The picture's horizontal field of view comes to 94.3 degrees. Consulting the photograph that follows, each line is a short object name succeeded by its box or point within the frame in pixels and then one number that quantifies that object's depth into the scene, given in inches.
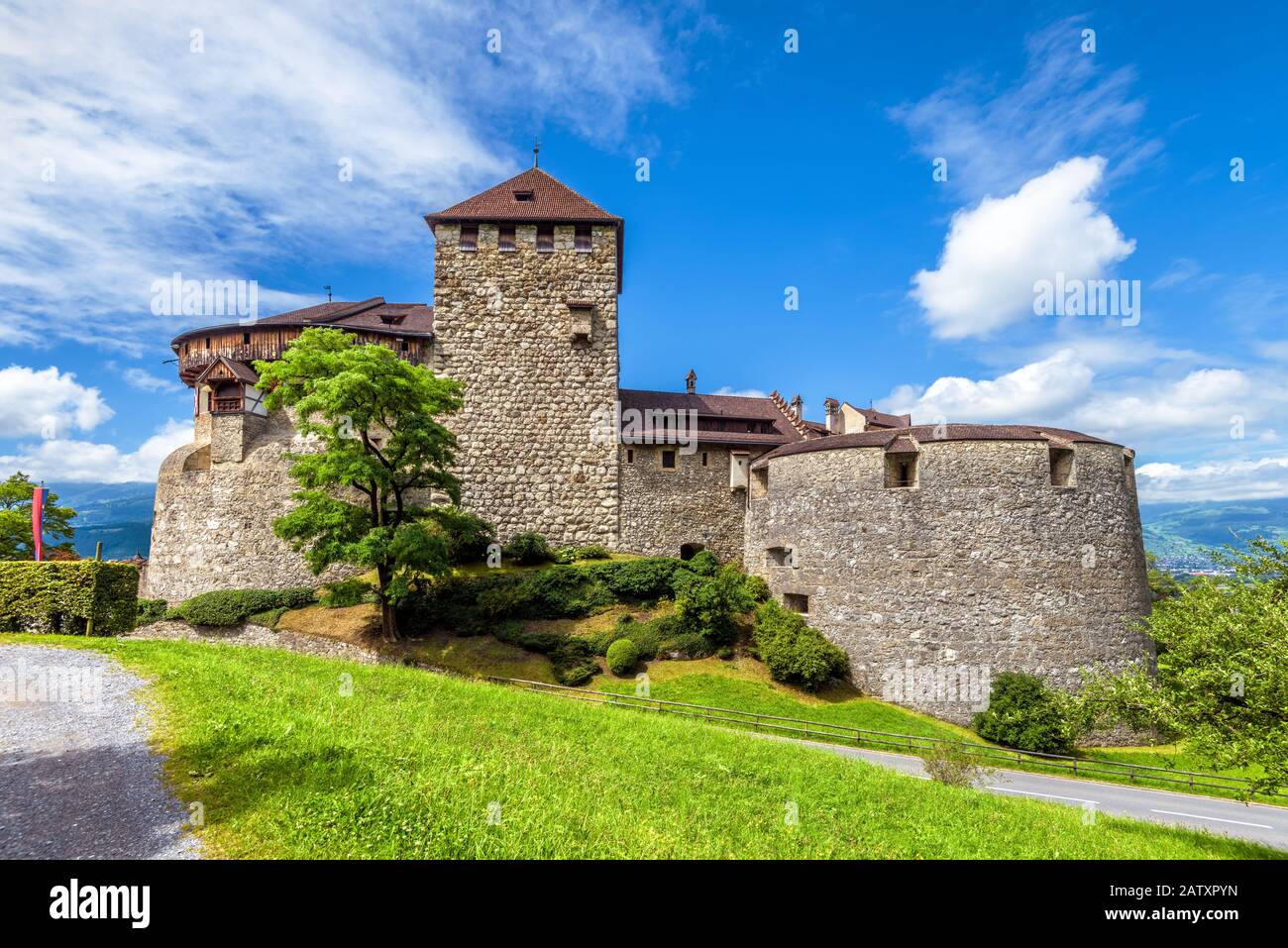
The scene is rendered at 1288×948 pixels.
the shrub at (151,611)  1035.9
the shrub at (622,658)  911.7
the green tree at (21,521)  1153.4
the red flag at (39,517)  796.6
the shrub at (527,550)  1128.2
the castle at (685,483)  950.4
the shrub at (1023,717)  845.2
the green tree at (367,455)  839.8
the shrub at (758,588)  1119.0
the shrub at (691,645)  971.9
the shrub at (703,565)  1117.1
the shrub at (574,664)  877.2
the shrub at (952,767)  568.1
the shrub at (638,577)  1065.5
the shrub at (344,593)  878.9
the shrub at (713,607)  996.8
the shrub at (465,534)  967.6
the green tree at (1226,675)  410.9
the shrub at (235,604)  1011.3
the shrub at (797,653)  944.3
